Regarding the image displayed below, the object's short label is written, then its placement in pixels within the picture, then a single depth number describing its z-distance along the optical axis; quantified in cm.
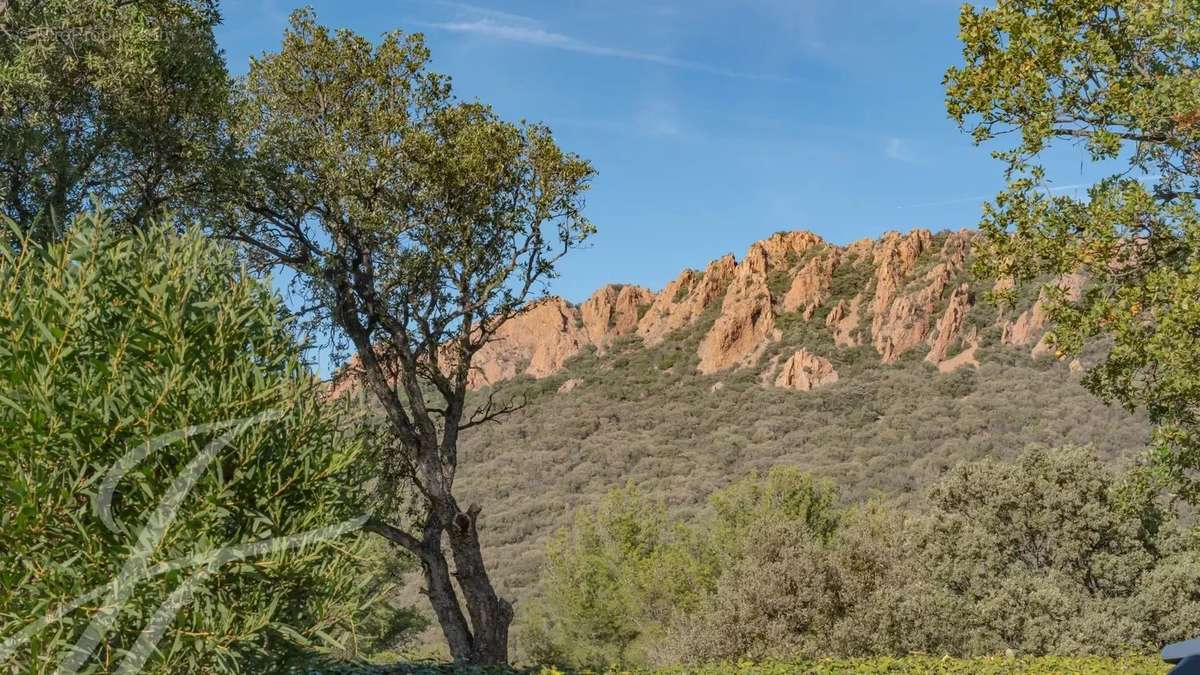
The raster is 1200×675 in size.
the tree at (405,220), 1625
